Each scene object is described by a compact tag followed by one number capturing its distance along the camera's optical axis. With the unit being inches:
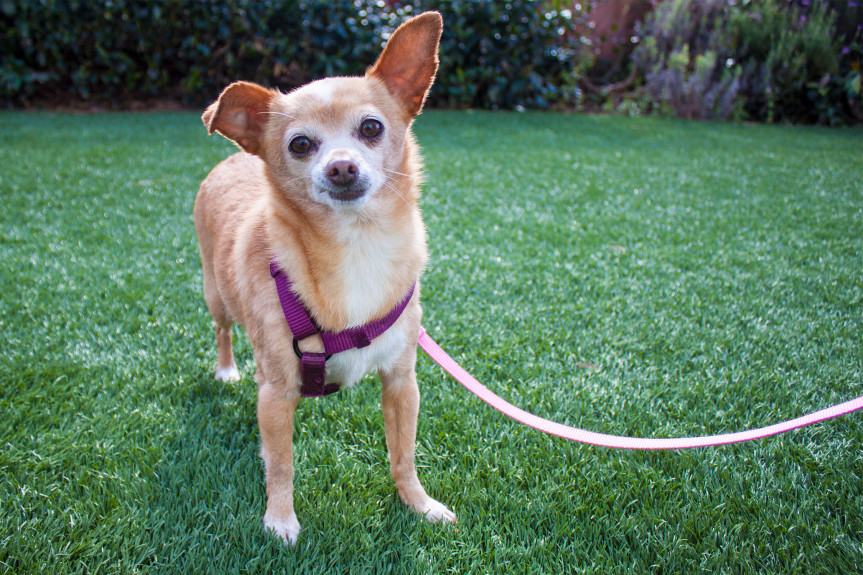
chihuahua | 21.8
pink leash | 21.5
